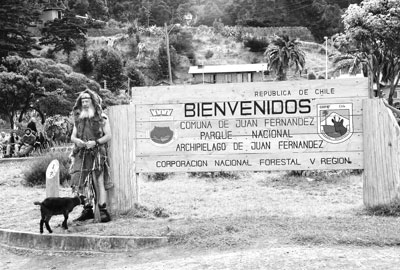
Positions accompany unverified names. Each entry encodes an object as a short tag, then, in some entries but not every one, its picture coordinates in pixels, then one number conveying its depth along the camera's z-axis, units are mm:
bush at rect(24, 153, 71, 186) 11062
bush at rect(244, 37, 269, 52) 112562
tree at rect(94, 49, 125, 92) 77500
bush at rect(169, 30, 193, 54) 110000
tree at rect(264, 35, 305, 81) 75750
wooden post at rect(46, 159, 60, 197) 7094
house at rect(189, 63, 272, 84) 87562
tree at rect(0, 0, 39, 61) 59531
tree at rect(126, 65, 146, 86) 81188
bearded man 6793
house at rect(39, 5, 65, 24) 101062
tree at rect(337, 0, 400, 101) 37312
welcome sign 6781
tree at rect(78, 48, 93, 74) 87269
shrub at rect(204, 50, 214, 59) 109562
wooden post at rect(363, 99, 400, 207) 6555
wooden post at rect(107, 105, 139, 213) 7148
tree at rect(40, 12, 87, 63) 87688
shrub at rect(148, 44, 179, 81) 95000
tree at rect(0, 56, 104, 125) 30117
